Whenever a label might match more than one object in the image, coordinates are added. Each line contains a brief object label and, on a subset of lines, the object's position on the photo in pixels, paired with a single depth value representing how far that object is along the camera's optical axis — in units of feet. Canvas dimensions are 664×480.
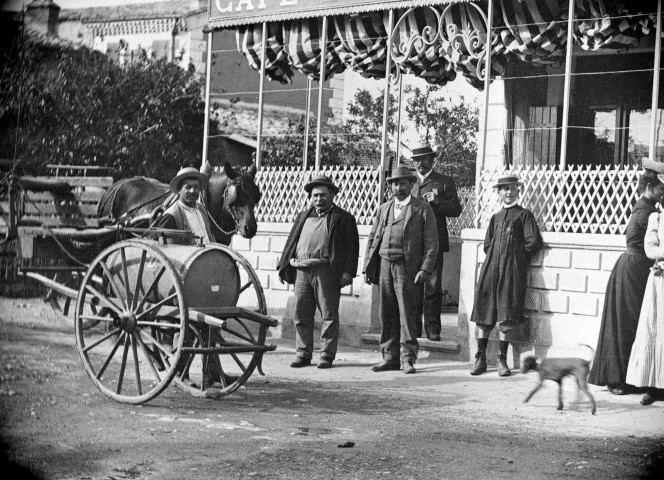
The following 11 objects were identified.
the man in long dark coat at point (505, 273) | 33.09
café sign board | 39.24
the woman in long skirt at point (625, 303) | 28.48
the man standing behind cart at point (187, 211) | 27.30
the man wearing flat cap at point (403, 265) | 33.32
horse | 34.37
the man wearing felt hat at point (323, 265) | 34.27
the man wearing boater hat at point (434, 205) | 36.83
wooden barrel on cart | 24.08
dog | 25.62
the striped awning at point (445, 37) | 35.76
